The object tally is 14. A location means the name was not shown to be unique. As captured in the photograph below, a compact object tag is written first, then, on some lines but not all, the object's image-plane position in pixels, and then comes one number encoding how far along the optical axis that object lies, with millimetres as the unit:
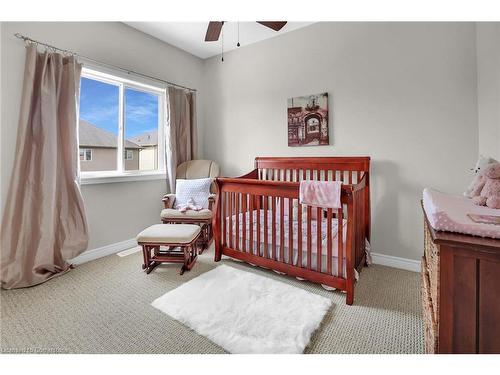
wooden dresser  796
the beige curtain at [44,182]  1973
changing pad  808
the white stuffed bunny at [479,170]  1170
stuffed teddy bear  1040
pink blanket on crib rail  1743
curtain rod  2038
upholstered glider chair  2738
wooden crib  1801
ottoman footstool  2138
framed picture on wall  2682
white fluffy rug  1338
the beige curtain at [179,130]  3218
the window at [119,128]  2645
